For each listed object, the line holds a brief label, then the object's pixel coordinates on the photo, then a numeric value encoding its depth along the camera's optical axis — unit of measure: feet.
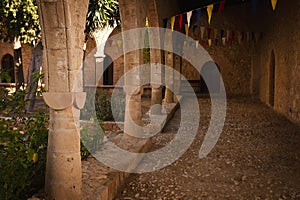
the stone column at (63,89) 7.90
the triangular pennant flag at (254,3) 17.64
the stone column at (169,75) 32.12
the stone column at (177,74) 39.54
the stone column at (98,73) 55.65
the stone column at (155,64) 24.29
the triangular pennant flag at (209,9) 19.60
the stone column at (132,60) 16.07
